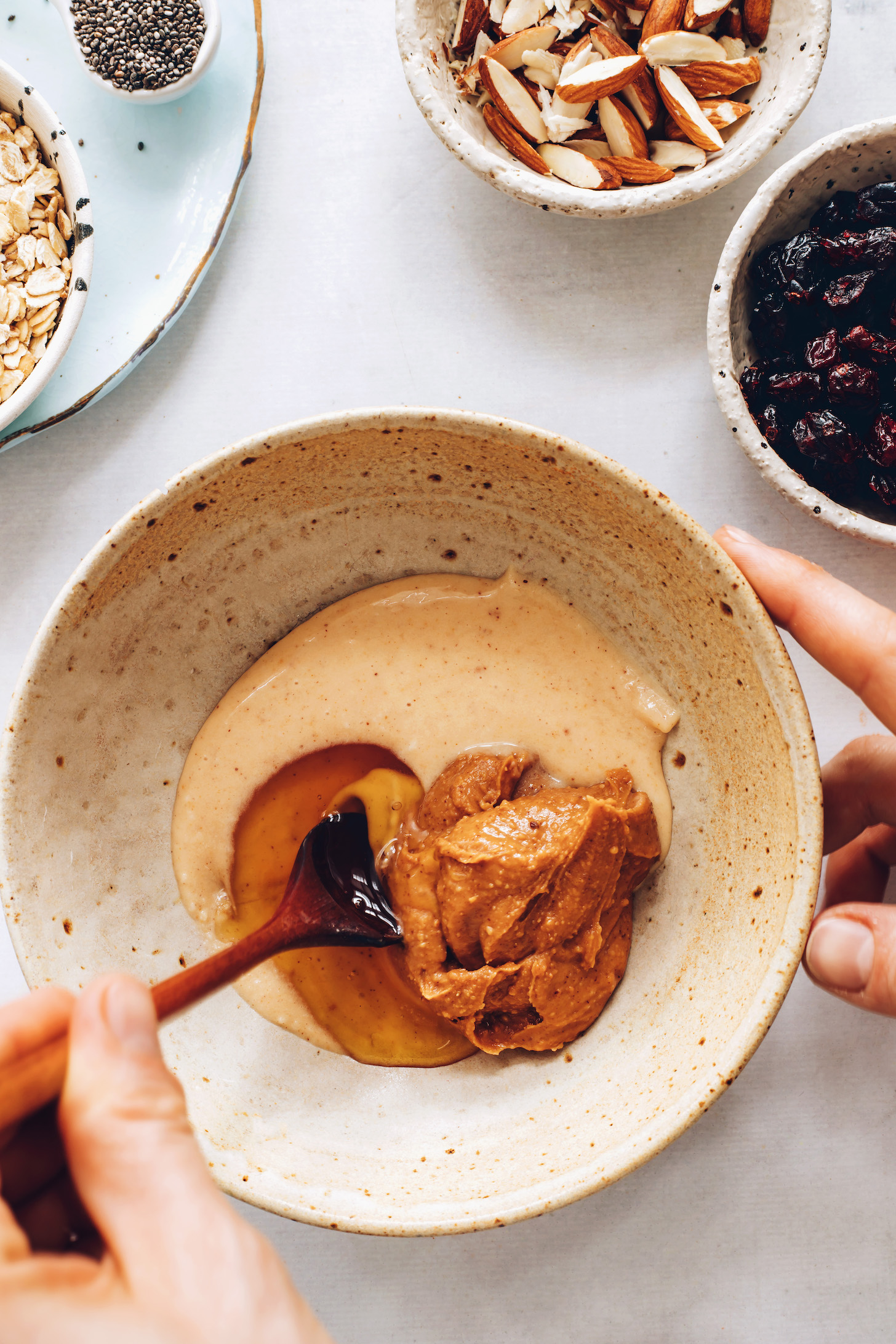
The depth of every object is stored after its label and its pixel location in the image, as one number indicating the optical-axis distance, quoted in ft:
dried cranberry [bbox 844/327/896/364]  1.94
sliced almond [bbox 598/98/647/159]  1.98
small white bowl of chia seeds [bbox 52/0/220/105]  1.98
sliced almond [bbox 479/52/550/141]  1.97
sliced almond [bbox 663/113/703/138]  1.99
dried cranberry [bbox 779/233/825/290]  1.95
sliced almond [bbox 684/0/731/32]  1.96
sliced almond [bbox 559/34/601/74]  1.97
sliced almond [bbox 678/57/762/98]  1.96
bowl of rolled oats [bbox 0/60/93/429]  1.97
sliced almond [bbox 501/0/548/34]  1.97
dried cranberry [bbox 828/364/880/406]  1.93
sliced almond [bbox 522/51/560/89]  1.97
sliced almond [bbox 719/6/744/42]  1.98
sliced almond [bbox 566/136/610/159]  1.99
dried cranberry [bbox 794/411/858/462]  1.93
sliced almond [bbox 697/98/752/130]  1.97
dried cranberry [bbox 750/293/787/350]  1.96
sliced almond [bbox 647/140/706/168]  1.97
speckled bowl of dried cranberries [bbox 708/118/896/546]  1.93
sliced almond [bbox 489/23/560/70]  1.97
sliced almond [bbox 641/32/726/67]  1.96
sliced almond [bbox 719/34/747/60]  1.98
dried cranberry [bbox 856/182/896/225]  1.94
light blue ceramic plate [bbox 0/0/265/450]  2.02
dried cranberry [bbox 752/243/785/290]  1.96
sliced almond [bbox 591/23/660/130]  1.97
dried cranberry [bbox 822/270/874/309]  1.94
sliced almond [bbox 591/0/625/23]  1.99
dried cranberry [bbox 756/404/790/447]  1.95
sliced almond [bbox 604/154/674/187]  1.96
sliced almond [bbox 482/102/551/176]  1.98
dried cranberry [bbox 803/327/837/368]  1.95
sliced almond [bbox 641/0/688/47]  1.96
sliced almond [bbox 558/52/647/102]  1.96
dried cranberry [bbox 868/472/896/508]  1.94
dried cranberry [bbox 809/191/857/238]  1.96
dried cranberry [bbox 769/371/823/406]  1.95
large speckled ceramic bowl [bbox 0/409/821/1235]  1.84
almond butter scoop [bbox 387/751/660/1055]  1.90
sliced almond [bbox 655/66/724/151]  1.96
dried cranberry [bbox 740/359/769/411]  1.96
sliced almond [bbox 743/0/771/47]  1.97
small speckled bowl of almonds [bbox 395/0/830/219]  1.93
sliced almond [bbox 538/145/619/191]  1.97
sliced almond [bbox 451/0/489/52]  1.98
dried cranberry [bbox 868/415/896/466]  1.93
